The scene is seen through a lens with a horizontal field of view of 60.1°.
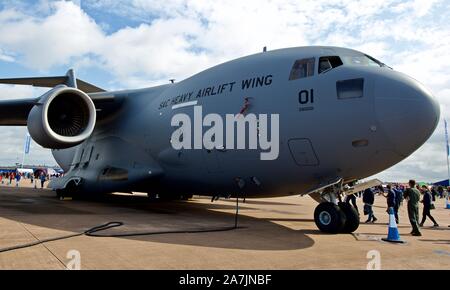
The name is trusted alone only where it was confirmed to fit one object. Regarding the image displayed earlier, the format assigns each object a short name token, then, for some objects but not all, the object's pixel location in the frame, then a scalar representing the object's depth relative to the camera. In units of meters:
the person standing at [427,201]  10.45
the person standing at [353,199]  12.35
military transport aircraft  6.62
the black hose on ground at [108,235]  5.36
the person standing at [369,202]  11.20
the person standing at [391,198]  11.36
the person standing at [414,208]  8.31
